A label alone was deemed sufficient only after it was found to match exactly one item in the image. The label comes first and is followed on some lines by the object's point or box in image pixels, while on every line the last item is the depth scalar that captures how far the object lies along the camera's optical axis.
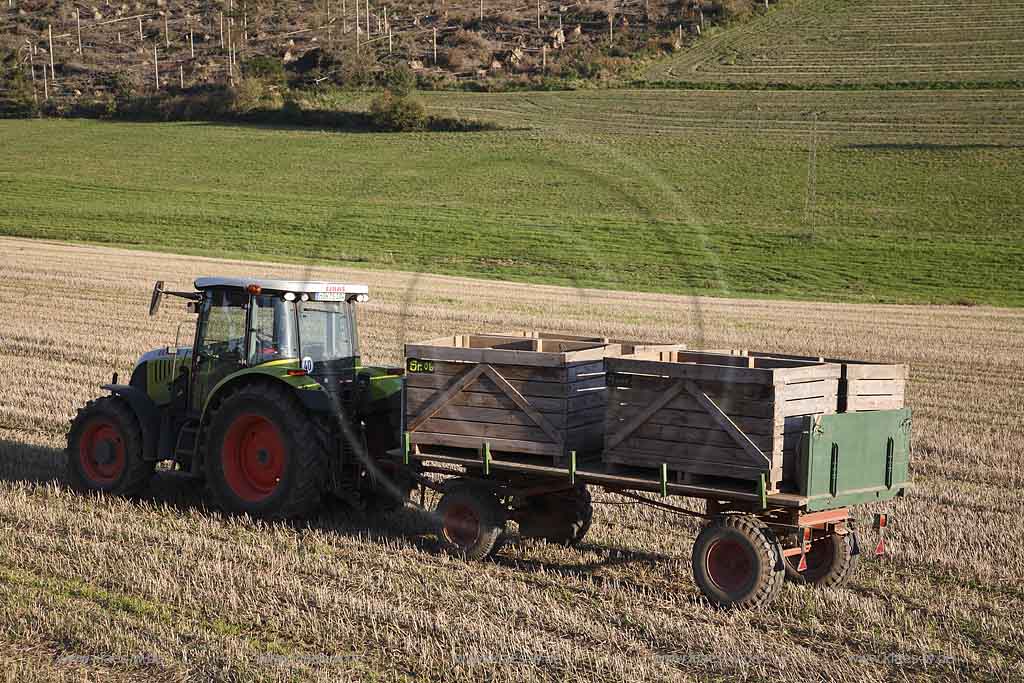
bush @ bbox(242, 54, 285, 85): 148.12
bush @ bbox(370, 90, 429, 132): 122.87
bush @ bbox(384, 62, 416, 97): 137.75
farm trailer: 15.08
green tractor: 18.25
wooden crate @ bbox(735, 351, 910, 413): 16.17
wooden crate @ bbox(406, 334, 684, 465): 16.30
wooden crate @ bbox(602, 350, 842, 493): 15.02
